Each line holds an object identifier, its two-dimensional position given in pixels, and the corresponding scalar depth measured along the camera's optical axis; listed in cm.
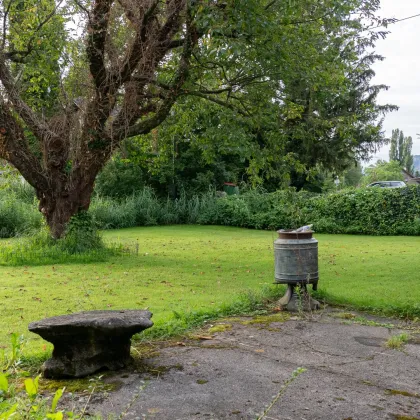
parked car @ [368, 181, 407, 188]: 3366
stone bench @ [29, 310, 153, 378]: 426
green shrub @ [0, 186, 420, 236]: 2033
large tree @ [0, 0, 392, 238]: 1075
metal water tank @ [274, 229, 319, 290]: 700
